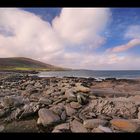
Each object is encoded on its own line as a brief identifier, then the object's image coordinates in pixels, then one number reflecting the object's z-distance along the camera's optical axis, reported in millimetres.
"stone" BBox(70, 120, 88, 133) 1344
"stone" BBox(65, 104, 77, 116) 1541
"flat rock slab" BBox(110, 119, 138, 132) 1342
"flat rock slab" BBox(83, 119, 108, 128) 1389
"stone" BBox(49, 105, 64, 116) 1536
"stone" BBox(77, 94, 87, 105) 1674
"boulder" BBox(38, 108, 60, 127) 1419
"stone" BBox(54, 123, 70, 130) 1358
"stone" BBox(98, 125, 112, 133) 1327
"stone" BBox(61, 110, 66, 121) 1478
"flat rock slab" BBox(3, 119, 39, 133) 1398
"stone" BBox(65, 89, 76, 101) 1702
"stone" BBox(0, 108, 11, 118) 1542
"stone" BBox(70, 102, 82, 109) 1622
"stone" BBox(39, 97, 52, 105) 1663
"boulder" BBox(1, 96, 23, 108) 1615
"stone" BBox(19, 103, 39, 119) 1532
